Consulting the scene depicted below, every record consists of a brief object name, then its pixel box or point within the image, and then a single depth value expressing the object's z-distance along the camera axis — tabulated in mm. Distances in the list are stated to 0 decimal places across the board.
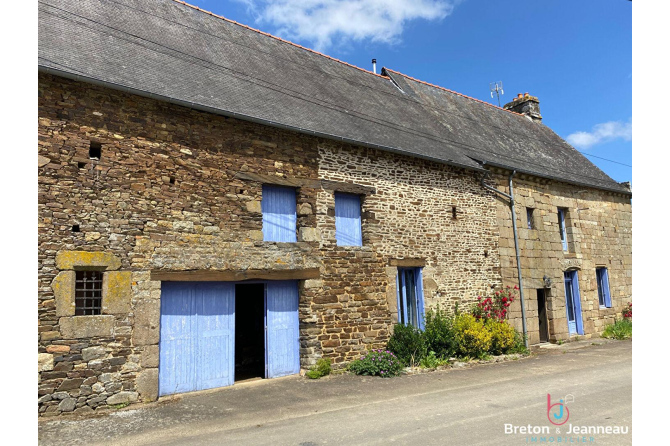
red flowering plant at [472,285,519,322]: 10508
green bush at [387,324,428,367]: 8758
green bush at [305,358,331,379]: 7812
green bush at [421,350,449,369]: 8670
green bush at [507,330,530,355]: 10431
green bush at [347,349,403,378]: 8094
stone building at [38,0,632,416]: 6258
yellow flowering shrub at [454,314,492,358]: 9430
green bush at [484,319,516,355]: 9906
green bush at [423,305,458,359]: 9172
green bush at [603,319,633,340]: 13172
